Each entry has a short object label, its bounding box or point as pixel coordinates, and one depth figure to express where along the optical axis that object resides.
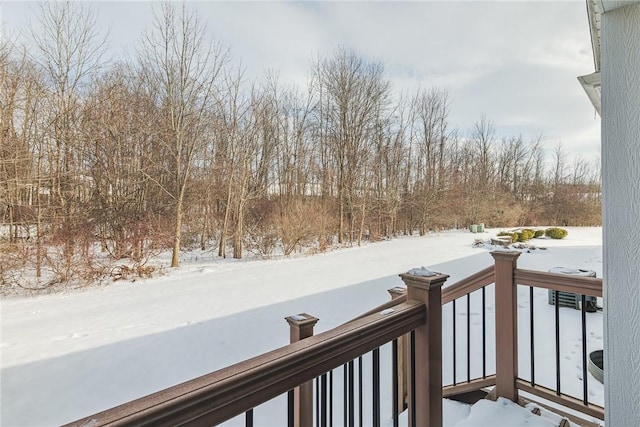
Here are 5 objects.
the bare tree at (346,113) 12.48
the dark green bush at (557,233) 11.84
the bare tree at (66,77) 6.91
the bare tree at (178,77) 7.81
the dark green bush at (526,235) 11.37
